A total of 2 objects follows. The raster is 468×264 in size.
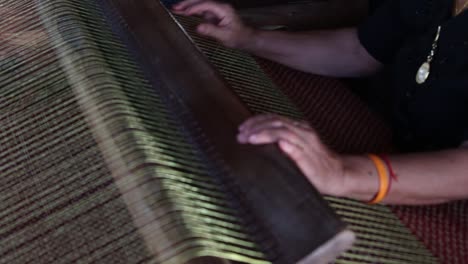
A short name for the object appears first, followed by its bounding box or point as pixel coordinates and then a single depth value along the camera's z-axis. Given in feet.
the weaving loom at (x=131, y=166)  2.63
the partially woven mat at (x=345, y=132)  3.28
